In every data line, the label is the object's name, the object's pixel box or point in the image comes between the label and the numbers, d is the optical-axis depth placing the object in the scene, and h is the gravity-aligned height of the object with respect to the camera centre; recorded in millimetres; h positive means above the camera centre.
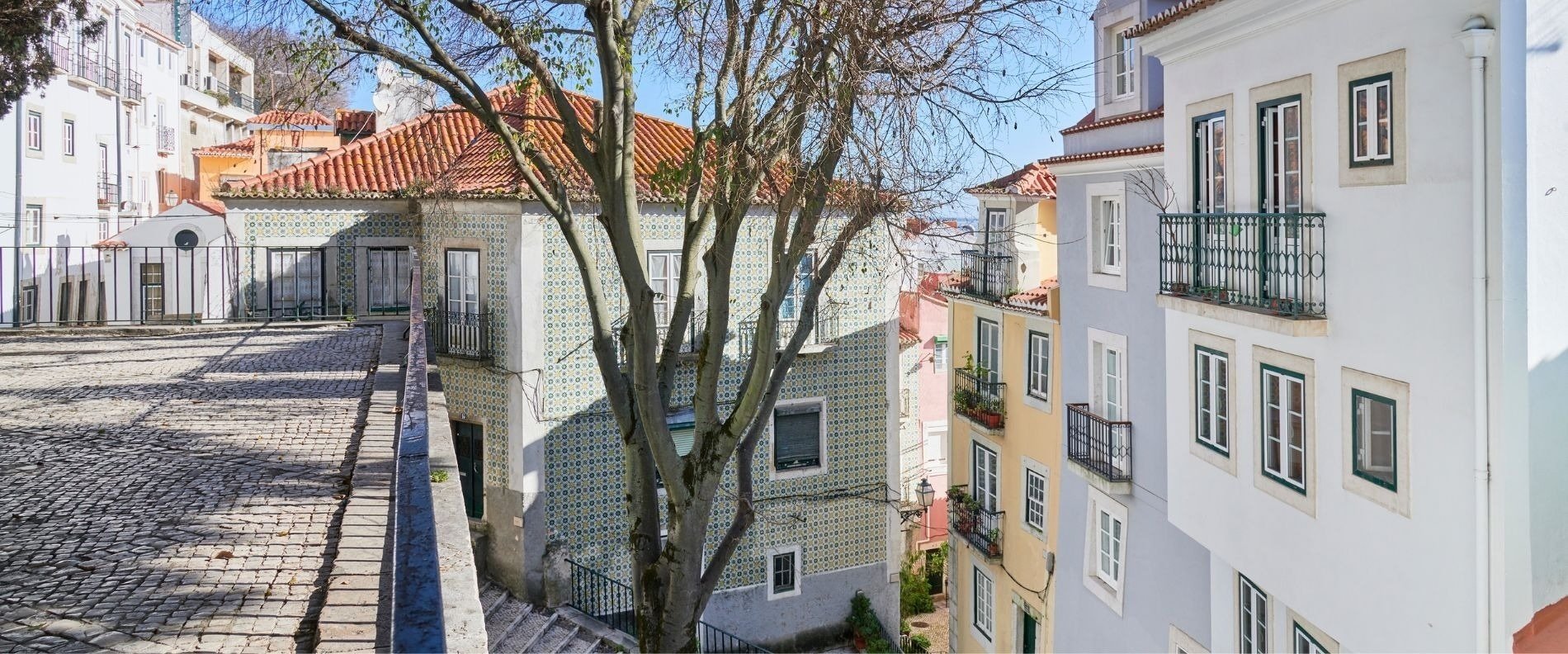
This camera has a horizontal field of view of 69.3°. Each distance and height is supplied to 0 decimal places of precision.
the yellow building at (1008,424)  16562 -1698
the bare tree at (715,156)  7840 +1149
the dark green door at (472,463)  16594 -2176
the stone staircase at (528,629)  14664 -4189
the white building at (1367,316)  6617 -34
